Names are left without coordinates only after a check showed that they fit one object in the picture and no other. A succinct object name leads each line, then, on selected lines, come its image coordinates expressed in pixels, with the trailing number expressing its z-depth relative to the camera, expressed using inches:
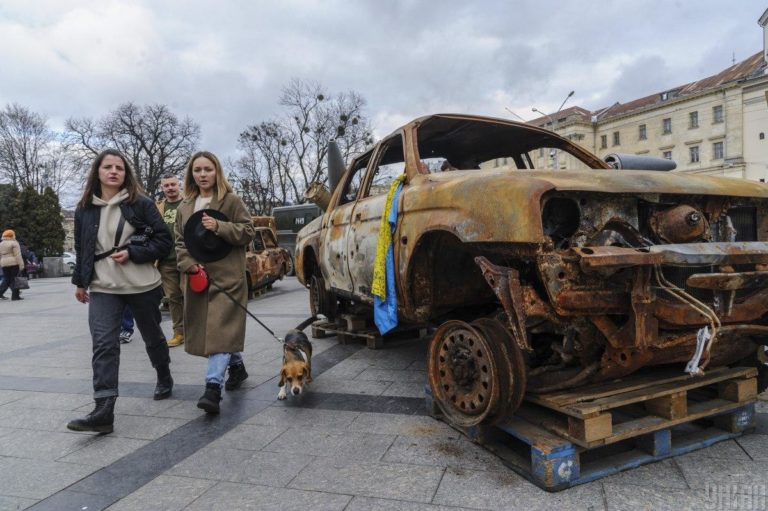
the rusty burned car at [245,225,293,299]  427.3
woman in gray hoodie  126.7
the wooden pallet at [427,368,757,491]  86.1
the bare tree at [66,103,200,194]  1455.5
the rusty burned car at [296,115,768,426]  80.5
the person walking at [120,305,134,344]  249.0
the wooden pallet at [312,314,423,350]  211.3
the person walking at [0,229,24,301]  479.8
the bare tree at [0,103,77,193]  1482.5
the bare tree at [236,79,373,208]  1471.5
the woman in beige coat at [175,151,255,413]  137.4
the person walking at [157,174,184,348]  232.4
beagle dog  145.4
